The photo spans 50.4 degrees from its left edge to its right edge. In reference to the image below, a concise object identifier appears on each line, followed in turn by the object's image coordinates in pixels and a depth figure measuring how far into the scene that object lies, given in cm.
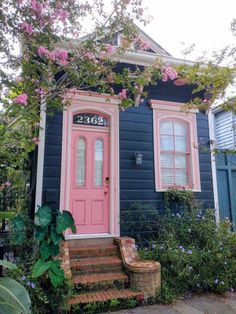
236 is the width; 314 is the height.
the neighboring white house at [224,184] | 572
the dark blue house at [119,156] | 458
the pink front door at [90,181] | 464
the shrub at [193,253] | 387
